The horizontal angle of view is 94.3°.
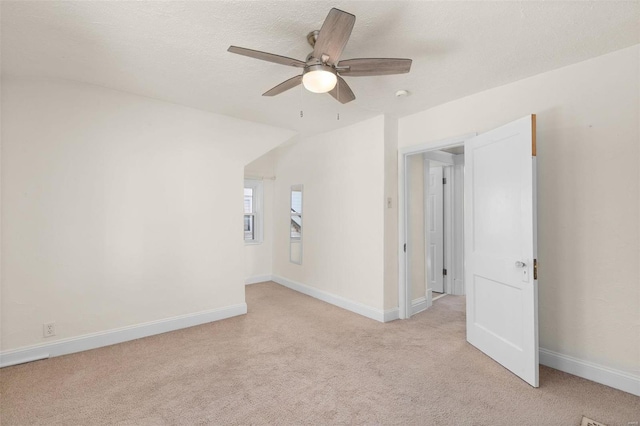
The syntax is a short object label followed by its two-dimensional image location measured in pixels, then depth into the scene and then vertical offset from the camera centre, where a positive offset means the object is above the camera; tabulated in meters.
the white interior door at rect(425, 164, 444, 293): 4.97 -0.20
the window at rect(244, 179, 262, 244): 5.70 +0.07
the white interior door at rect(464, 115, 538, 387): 2.23 -0.25
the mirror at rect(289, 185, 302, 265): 5.13 -0.17
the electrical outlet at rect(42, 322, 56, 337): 2.65 -1.01
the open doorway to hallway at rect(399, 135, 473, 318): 3.77 -0.14
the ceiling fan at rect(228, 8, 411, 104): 1.59 +0.97
